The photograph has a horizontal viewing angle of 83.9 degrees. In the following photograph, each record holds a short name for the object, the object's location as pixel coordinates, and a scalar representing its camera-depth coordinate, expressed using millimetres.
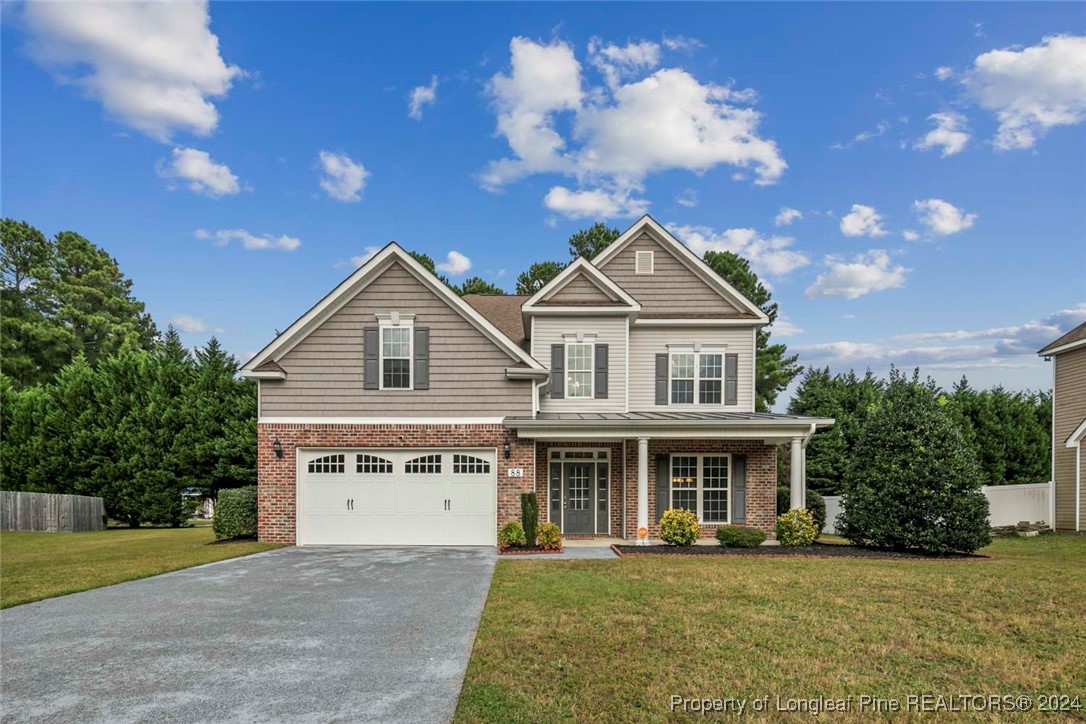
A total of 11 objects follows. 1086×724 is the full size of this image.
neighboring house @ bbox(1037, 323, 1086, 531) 19219
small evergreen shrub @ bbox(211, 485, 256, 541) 15922
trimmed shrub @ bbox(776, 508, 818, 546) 14656
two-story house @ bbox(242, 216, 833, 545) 15008
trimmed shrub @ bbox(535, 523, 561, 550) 14047
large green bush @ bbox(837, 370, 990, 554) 13547
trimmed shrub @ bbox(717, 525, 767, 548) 14234
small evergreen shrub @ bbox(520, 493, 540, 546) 14297
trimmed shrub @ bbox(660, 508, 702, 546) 14484
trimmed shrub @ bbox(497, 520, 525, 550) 14164
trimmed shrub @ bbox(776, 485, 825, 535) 19906
